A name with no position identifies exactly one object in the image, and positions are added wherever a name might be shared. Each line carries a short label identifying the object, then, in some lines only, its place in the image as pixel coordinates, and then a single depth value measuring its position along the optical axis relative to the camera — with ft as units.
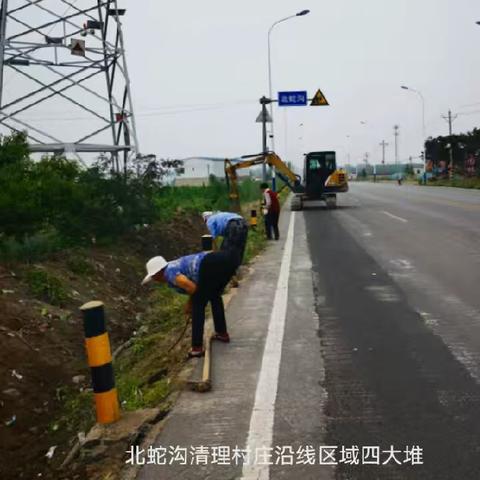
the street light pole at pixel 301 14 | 103.61
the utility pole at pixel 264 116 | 82.79
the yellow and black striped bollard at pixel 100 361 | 13.44
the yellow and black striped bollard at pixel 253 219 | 60.26
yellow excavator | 91.45
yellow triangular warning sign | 81.61
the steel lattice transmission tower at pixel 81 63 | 59.88
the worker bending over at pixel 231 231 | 20.04
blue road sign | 85.92
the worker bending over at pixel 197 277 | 17.52
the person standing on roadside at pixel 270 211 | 50.60
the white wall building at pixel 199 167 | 248.52
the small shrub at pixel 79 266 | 31.45
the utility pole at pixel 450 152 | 217.97
